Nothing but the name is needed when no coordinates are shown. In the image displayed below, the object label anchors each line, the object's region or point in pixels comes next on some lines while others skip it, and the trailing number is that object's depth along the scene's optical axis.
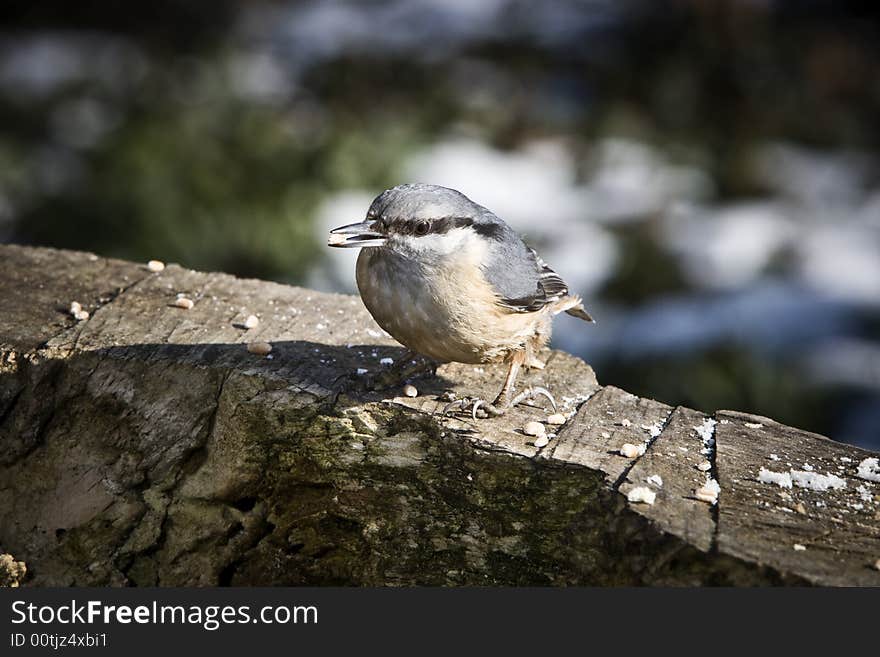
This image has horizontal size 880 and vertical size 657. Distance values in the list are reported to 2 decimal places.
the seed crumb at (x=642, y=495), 4.74
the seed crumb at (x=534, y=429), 5.30
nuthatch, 5.28
